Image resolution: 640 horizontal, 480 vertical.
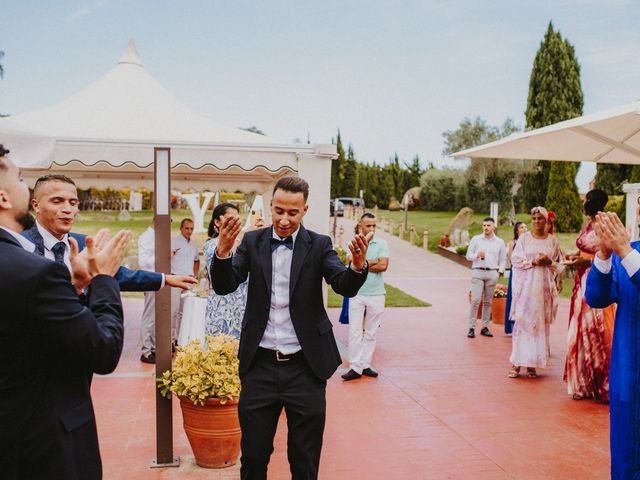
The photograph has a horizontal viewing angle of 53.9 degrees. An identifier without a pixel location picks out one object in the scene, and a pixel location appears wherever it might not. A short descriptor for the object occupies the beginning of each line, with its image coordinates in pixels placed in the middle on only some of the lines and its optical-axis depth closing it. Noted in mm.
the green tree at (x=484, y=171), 32844
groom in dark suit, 3391
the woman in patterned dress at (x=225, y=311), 6438
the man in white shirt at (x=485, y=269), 10312
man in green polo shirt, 7770
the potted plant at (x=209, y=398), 4770
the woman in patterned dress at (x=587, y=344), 6930
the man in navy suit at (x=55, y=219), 3039
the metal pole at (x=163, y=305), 4824
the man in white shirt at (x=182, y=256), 8445
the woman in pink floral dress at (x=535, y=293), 7828
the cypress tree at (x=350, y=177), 57938
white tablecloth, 7582
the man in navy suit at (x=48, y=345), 1947
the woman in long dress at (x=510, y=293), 9867
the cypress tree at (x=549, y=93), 32219
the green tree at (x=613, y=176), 26031
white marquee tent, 7613
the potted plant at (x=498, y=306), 11922
